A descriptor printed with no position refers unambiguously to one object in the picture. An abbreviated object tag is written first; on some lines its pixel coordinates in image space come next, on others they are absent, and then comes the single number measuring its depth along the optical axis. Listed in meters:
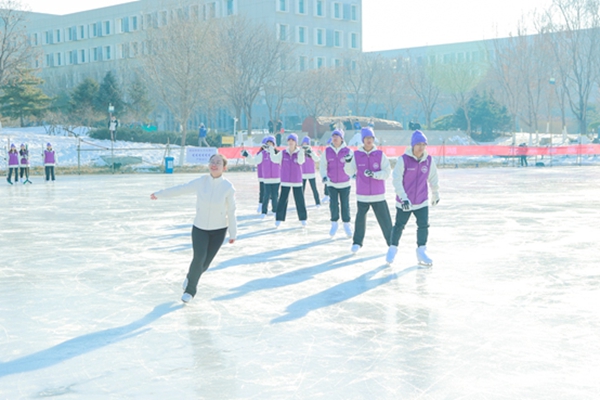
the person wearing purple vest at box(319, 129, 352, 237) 12.19
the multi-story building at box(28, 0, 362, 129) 75.12
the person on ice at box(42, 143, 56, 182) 30.42
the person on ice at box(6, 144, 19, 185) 28.69
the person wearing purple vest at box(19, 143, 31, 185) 29.15
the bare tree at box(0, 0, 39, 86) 46.28
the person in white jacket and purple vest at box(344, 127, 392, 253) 10.05
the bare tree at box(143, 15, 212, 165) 43.44
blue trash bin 35.47
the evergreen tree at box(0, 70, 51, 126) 49.09
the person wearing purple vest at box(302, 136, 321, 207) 16.75
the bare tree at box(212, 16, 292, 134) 50.28
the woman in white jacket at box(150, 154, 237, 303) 7.36
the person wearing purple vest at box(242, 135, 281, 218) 15.48
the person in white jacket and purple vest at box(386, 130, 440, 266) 9.33
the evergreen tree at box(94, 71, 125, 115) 50.75
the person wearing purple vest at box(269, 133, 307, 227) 13.77
